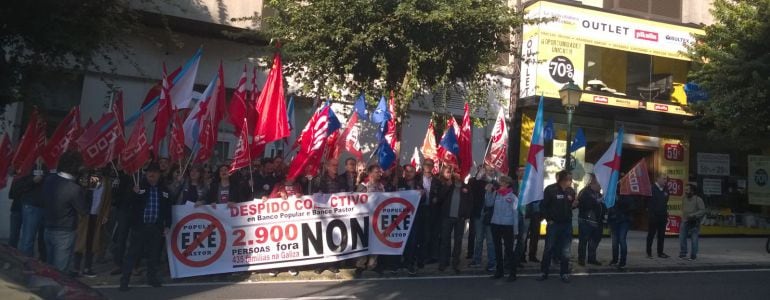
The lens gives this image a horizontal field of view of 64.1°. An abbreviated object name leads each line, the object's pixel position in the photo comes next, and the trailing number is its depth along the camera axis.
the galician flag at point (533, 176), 10.05
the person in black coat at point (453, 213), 10.20
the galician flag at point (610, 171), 11.43
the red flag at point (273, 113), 9.46
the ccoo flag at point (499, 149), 11.17
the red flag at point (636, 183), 11.77
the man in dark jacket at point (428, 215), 10.12
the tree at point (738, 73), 13.91
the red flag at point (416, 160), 12.36
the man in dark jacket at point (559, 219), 9.56
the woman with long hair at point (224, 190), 9.23
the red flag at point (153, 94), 10.53
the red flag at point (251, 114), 9.69
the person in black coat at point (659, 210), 12.45
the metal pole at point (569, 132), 11.68
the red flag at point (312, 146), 9.57
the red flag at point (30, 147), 9.34
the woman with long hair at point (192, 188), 8.97
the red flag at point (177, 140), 9.35
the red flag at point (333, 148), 11.23
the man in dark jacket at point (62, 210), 7.71
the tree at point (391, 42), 10.66
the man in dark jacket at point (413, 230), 10.08
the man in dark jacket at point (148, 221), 8.17
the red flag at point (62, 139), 9.17
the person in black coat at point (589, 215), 10.84
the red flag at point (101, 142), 9.35
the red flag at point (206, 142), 9.24
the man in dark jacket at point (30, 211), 8.62
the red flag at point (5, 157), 9.90
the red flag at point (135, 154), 8.95
